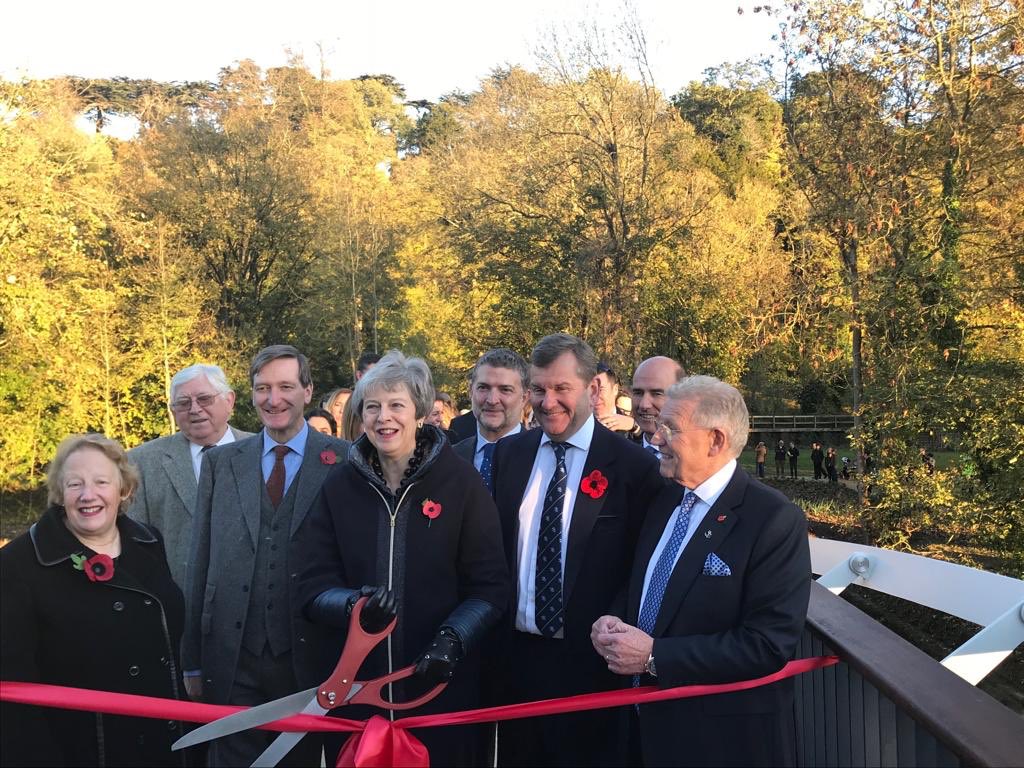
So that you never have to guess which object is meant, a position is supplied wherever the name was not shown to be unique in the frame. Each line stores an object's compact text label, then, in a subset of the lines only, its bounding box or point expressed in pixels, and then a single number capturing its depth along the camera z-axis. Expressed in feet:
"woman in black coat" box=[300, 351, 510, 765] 11.07
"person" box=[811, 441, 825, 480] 98.27
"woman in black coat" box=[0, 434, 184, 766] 10.11
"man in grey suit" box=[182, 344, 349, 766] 13.11
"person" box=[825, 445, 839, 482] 91.45
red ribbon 9.75
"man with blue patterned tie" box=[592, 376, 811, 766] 9.36
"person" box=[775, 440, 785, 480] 101.73
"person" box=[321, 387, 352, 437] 25.80
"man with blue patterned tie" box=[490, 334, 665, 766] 11.69
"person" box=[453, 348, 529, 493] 17.15
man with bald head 16.38
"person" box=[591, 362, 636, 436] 19.27
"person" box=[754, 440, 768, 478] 99.77
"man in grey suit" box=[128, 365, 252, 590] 15.01
